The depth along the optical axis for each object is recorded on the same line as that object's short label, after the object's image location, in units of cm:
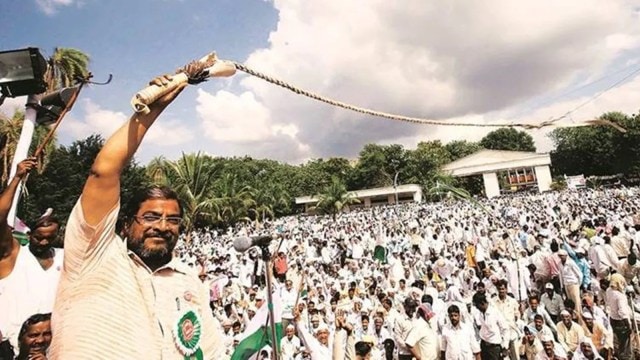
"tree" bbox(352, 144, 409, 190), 5328
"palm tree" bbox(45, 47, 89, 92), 1414
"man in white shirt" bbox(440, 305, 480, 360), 645
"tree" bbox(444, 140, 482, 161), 7600
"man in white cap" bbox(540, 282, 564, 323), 812
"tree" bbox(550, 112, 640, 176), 4647
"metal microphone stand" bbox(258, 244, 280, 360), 302
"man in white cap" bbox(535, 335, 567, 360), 612
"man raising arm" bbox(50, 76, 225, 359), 122
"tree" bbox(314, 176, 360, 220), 3375
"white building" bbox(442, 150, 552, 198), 5019
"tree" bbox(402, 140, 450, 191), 5028
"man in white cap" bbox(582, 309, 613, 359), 662
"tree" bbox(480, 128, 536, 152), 8056
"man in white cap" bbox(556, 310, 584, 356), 663
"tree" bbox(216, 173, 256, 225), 3080
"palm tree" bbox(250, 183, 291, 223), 3556
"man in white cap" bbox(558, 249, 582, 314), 874
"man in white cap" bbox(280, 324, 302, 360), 722
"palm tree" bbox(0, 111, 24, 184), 1311
